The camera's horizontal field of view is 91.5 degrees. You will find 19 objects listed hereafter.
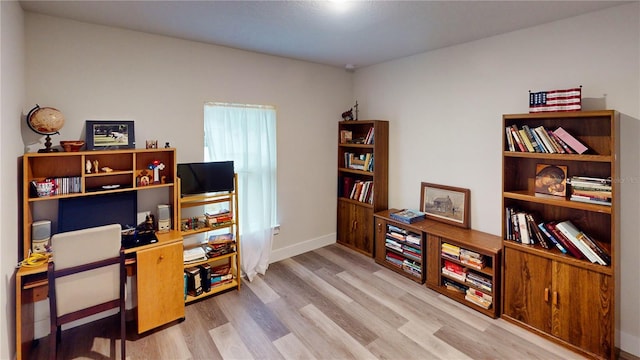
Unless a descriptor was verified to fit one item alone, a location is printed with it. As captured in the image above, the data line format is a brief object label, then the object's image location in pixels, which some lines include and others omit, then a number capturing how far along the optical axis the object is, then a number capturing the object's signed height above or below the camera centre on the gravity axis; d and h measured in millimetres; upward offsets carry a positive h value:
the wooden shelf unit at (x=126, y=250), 2188 -507
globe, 2258 +415
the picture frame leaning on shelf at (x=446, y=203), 3293 -326
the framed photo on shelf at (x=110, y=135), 2555 +358
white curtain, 3309 +189
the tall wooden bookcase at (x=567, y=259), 2160 -655
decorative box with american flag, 2283 +554
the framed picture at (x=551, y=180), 2500 -55
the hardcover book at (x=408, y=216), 3490 -474
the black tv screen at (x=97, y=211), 2488 -284
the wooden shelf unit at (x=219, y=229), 2973 -523
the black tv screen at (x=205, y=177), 2982 -9
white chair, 1946 -648
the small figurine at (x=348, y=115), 4348 +836
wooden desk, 2109 -817
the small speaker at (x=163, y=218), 2840 -380
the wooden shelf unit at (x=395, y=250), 3311 -812
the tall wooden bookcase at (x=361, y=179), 3977 -58
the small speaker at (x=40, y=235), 2336 -439
